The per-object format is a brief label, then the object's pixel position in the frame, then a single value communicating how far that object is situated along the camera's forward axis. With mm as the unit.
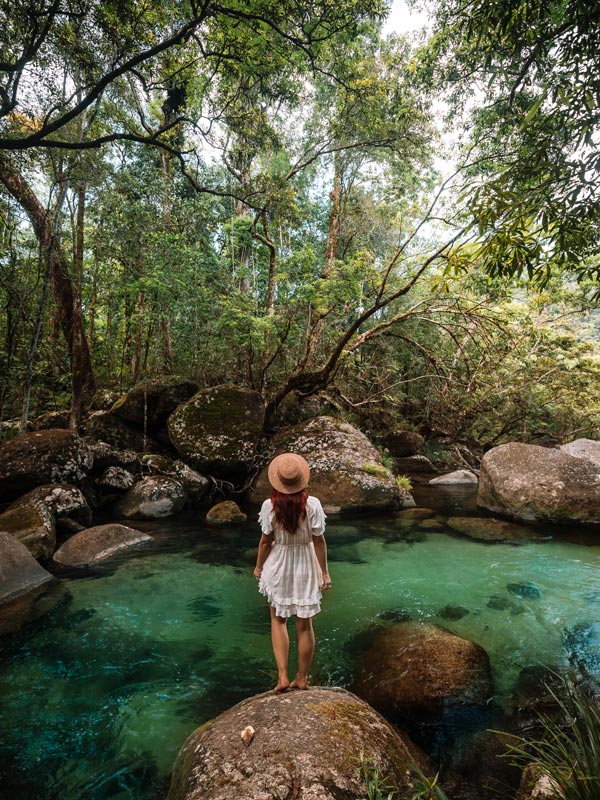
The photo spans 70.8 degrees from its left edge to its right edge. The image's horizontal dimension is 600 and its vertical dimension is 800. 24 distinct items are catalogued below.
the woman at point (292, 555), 3016
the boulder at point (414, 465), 15297
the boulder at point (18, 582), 5113
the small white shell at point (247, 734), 2309
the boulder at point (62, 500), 7623
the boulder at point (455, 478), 13318
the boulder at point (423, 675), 3537
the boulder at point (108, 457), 9930
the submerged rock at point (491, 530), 8062
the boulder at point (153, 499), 9219
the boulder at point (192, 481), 10344
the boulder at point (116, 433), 11266
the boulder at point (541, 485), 8484
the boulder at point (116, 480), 9672
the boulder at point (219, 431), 10570
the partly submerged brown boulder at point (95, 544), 6734
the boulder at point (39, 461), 7914
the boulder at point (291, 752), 2076
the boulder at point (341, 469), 9586
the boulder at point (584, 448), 11406
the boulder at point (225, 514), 9078
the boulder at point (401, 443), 16594
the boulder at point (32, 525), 6562
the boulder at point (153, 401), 11688
